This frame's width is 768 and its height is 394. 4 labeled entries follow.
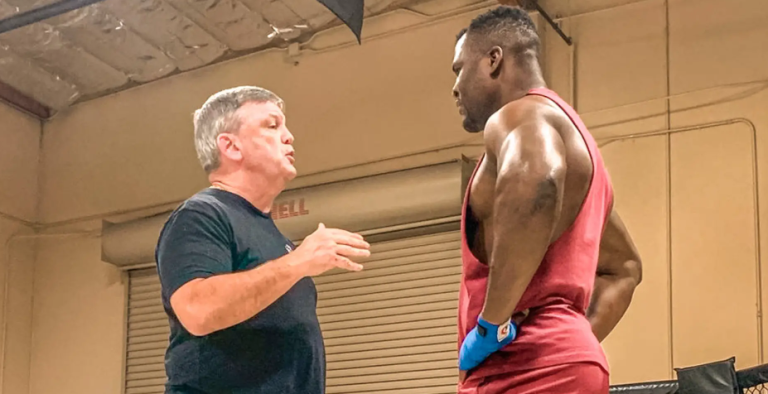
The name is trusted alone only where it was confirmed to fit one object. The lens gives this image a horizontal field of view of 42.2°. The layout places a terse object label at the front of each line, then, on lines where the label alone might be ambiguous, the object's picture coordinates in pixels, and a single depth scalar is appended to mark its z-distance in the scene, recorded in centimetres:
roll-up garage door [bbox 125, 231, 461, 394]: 472
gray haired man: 195
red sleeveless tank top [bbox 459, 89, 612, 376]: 182
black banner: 367
